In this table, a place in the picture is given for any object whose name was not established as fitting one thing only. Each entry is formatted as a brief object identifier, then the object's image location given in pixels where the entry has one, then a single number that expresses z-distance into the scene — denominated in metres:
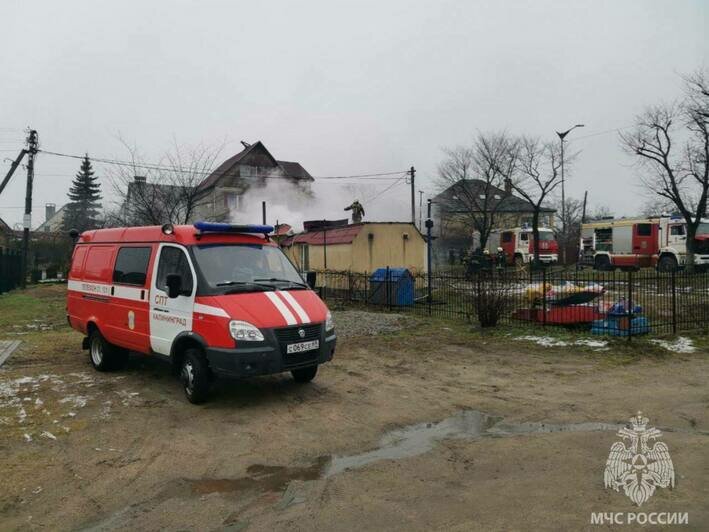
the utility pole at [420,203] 44.35
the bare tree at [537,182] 32.72
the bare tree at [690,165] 25.35
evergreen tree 64.84
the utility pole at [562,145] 31.62
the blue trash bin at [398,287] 15.78
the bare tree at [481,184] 35.97
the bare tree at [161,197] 22.17
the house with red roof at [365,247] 20.67
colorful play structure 10.32
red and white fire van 6.00
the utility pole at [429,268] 14.78
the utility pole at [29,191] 25.94
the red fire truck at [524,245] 35.09
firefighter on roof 27.69
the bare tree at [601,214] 68.23
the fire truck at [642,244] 26.22
